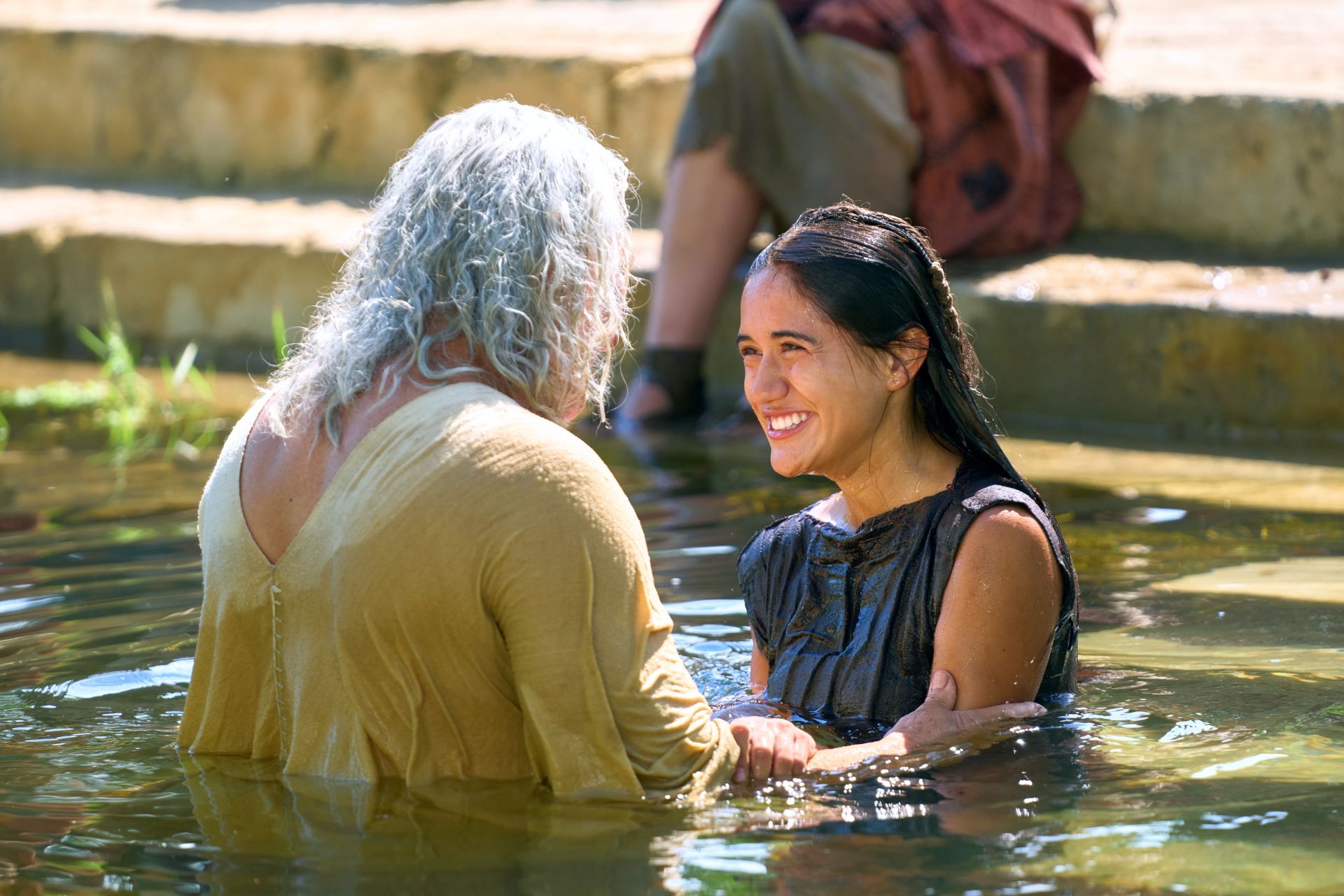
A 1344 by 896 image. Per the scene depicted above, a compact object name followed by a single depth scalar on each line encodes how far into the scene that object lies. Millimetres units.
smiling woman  6781
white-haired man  5668
